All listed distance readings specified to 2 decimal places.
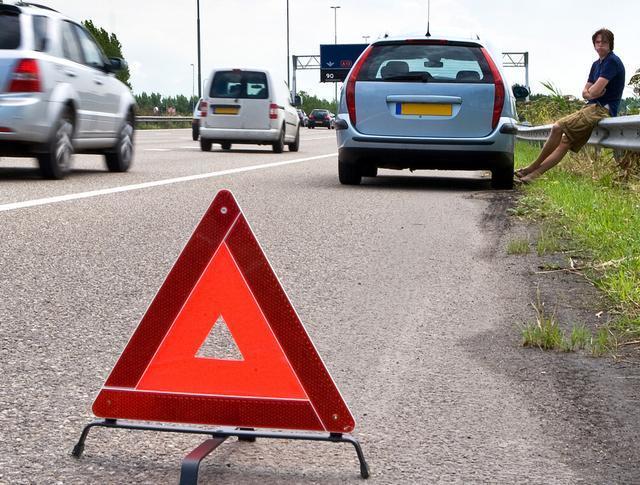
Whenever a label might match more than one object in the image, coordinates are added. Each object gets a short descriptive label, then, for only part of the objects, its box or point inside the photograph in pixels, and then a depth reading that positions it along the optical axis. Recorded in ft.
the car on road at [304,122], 229.72
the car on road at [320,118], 267.18
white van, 76.38
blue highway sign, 296.51
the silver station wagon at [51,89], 37.35
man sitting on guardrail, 38.88
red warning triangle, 10.22
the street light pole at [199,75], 182.09
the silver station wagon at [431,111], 38.93
